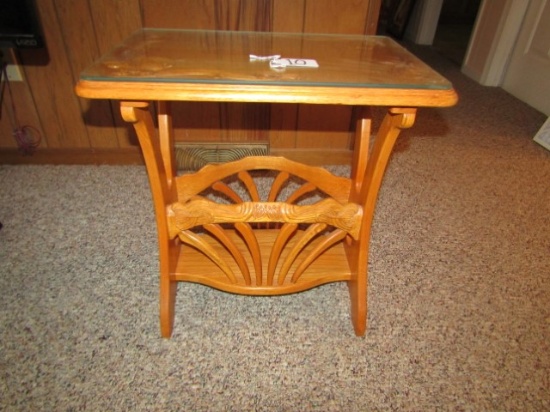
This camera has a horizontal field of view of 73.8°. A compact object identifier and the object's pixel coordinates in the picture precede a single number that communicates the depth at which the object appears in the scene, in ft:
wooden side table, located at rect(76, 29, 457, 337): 1.90
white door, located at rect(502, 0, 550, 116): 7.20
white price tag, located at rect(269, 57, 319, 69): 2.18
